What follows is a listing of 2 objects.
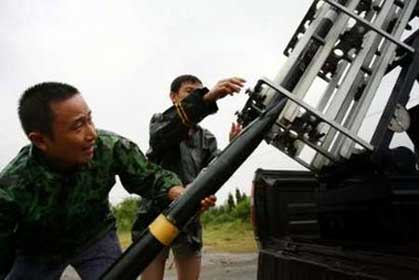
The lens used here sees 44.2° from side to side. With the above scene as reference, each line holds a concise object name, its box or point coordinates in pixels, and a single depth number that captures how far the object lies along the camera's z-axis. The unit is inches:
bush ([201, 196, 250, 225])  575.9
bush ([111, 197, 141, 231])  672.9
